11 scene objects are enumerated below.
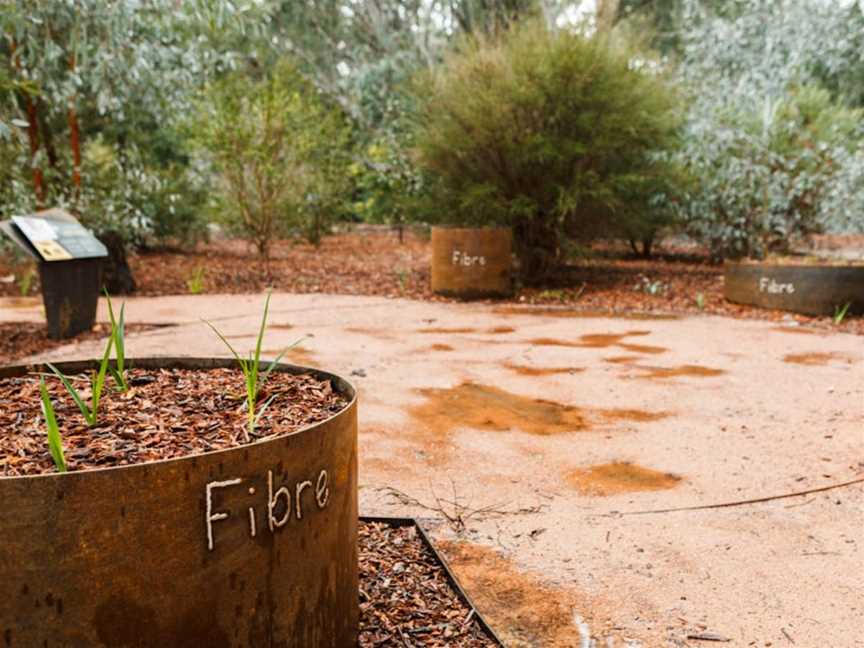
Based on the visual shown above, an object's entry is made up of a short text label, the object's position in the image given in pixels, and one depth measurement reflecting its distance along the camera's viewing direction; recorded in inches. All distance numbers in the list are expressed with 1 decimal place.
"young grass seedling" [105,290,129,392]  76.9
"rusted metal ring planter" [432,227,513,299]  343.6
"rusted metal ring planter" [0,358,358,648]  53.7
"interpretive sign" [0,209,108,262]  233.0
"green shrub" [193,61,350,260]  380.2
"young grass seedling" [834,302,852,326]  277.8
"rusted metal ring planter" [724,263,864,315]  291.1
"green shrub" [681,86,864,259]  370.9
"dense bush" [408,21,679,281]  337.1
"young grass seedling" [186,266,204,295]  370.6
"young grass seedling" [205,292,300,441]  72.7
